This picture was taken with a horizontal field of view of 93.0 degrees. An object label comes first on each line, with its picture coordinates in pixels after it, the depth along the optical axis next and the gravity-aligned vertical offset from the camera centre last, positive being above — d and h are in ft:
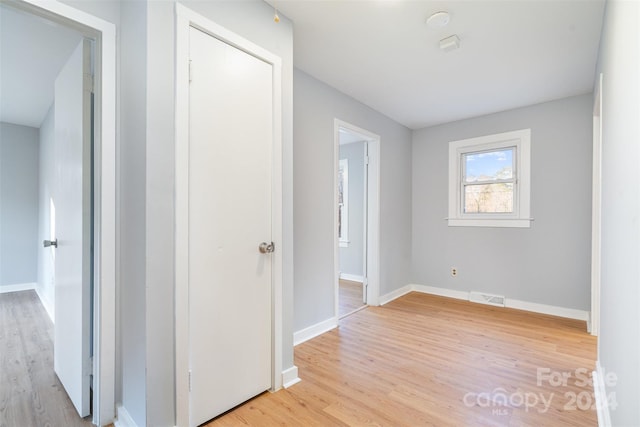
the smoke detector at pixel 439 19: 6.66 +4.31
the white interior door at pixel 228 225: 5.30 -0.27
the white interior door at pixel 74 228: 5.62 -0.36
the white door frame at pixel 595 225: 9.55 -0.41
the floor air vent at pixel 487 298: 12.94 -3.79
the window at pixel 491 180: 12.43 +1.38
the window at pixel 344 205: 18.57 +0.39
